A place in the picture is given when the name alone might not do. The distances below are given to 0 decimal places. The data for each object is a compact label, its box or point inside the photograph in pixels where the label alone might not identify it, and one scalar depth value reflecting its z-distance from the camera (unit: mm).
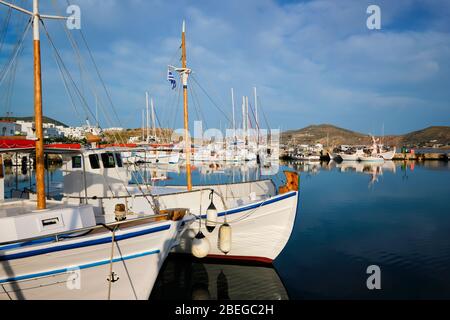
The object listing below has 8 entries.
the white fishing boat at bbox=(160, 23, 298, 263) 11664
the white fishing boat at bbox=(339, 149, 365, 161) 91000
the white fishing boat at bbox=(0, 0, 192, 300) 6793
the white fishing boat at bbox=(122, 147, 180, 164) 67819
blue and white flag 15586
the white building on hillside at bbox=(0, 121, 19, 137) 54688
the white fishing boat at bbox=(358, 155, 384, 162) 87350
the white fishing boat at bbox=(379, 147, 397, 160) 90875
